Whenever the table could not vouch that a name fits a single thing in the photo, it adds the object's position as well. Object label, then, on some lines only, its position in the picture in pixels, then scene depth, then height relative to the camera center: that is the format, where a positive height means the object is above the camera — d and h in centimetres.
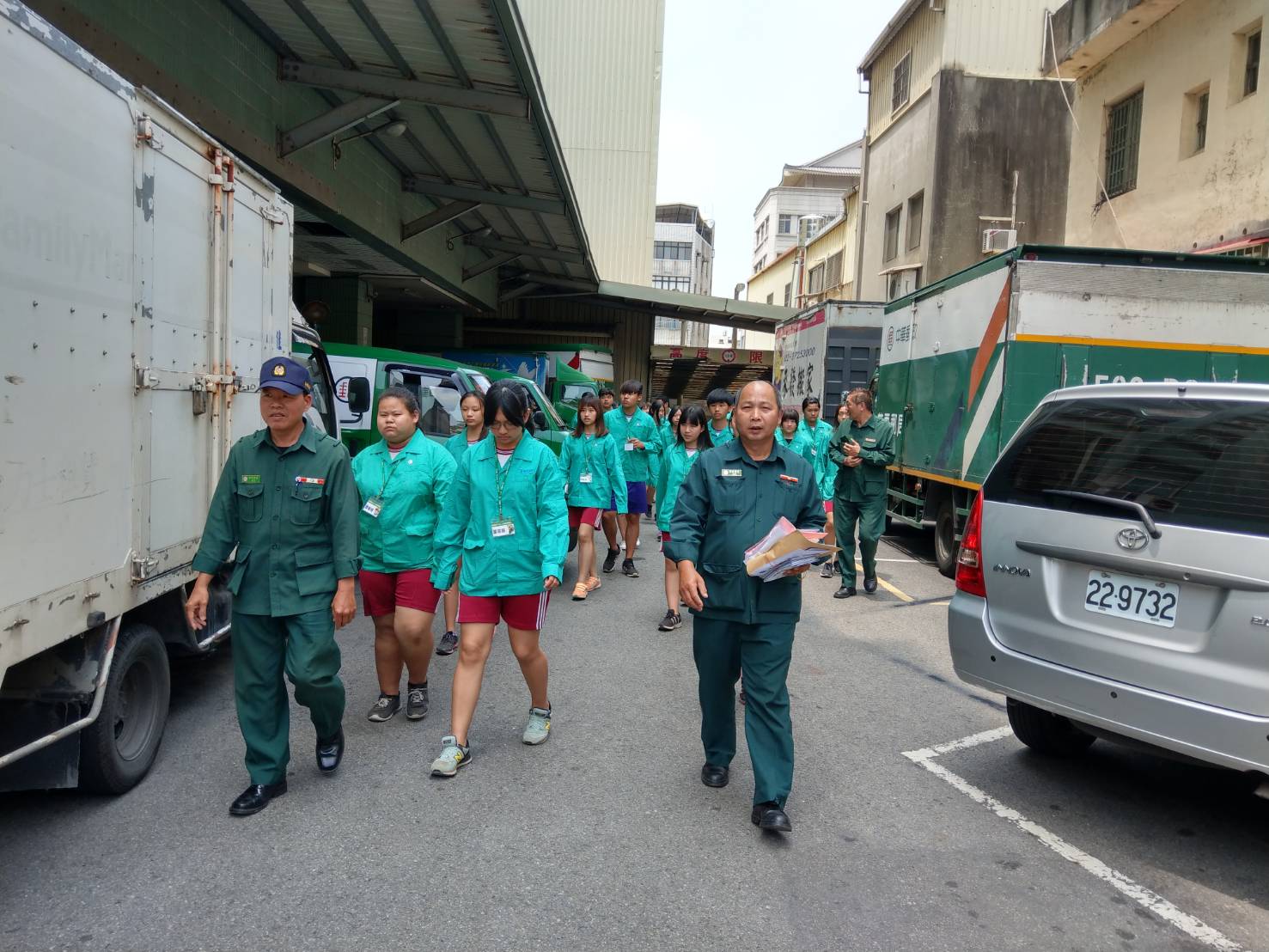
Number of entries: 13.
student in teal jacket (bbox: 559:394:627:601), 880 -66
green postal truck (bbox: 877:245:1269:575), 859 +88
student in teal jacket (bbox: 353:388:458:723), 491 -76
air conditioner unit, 1748 +328
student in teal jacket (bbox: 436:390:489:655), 658 -35
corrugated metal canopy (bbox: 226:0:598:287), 892 +342
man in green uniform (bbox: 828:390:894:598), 841 -61
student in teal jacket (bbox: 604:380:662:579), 990 -55
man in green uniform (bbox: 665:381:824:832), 387 -73
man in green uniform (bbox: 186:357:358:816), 389 -71
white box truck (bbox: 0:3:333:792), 299 -5
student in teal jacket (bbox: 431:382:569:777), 442 -69
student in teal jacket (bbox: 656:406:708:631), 743 -59
